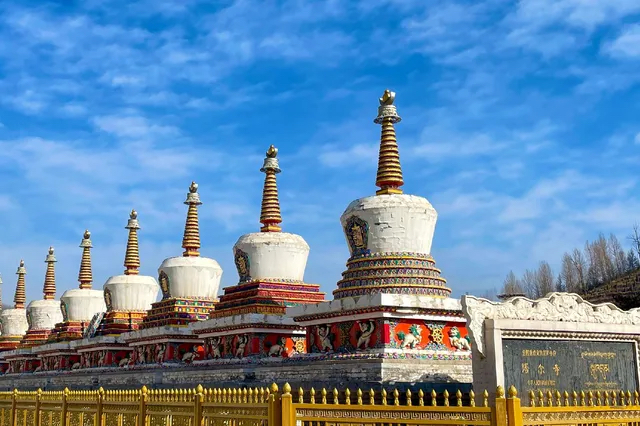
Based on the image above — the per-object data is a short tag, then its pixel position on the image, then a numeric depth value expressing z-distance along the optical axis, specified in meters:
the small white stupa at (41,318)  42.71
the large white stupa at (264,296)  22.81
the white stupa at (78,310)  37.94
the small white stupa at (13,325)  46.88
